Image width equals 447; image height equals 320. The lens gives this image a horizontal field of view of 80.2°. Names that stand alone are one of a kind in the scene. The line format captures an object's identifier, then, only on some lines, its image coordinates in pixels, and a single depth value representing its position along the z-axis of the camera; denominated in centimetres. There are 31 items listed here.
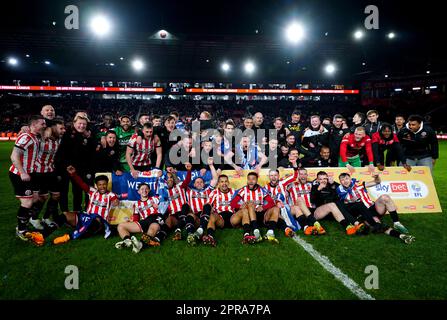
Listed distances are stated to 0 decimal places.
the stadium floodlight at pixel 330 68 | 3334
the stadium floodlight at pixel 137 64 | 3041
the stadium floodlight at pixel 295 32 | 2044
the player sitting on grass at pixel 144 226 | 405
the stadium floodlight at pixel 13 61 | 2962
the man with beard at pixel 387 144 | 596
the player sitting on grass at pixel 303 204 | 455
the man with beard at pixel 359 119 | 645
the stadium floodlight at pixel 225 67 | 3297
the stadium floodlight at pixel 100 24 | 1795
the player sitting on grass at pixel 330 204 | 455
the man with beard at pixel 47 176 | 456
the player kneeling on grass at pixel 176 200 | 468
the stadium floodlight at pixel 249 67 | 3238
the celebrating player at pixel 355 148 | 569
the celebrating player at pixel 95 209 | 448
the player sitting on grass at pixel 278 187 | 499
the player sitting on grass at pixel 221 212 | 457
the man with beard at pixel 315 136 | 672
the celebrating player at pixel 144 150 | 544
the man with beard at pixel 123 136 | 584
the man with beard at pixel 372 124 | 634
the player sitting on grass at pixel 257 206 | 443
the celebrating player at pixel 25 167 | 426
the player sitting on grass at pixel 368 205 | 446
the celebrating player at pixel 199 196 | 483
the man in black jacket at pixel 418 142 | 581
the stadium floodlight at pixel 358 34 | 2191
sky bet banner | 546
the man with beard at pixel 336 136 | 646
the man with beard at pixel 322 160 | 627
